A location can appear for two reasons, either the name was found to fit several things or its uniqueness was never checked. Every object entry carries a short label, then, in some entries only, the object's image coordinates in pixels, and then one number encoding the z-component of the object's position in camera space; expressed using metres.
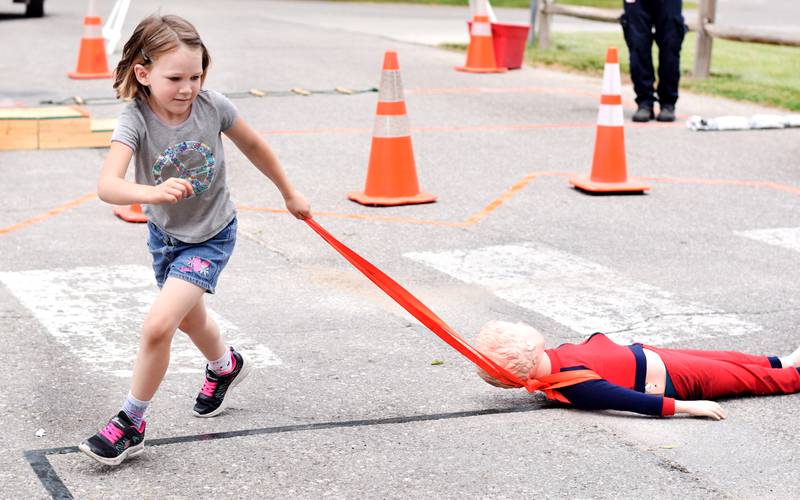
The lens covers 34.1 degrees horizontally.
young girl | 4.02
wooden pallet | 9.89
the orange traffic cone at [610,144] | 8.73
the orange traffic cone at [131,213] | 7.63
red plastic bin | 15.78
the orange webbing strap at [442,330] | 4.46
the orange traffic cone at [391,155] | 8.38
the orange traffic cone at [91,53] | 14.25
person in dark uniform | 11.93
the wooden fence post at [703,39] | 14.73
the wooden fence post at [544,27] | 18.20
